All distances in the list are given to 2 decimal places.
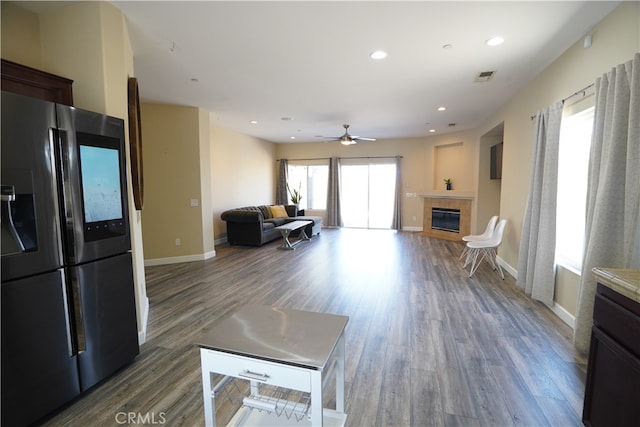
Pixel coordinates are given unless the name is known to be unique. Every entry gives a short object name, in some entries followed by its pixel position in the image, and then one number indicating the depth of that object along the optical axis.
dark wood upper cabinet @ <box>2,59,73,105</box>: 1.88
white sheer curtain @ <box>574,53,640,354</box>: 1.94
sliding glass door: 8.95
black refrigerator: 1.50
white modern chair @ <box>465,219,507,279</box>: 4.34
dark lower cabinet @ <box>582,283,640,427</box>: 1.22
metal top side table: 1.03
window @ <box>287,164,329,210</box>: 9.55
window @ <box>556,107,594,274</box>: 2.88
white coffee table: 6.20
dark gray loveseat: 6.38
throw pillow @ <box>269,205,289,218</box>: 7.77
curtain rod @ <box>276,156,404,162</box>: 8.74
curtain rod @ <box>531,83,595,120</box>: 2.57
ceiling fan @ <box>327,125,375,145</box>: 6.07
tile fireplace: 7.10
